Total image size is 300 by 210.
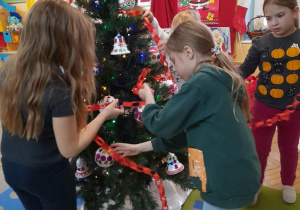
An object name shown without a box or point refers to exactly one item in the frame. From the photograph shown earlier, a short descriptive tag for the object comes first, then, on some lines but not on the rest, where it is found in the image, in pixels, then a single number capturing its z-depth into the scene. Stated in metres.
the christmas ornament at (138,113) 1.36
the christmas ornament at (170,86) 1.51
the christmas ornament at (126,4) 1.38
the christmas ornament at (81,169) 1.48
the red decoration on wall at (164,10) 3.07
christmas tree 1.35
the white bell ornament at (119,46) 1.29
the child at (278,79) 1.58
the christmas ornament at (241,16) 2.87
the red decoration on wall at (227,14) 3.02
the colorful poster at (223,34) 3.09
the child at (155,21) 1.55
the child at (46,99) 0.92
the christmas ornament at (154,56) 1.62
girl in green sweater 0.94
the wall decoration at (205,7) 3.07
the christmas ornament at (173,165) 1.52
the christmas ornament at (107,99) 1.31
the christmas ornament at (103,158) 1.34
